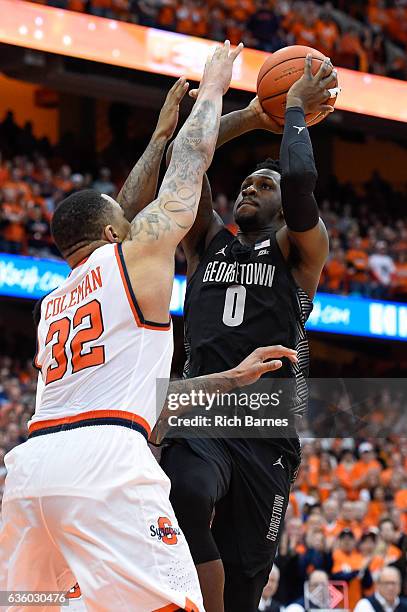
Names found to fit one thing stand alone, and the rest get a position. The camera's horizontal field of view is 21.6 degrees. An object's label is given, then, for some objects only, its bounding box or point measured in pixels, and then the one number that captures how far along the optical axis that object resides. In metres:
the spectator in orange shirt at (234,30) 18.98
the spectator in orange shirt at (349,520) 11.37
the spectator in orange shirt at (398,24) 22.17
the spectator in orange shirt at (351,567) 10.19
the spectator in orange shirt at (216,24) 18.77
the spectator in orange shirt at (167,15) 17.92
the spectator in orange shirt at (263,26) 19.20
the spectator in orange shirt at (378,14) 22.19
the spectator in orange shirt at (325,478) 12.66
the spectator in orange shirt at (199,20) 18.50
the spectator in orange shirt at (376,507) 12.25
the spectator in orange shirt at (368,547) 10.64
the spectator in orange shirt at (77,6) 16.99
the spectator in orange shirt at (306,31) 20.17
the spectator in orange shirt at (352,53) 20.08
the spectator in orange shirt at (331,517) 11.13
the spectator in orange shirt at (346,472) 13.10
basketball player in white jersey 3.58
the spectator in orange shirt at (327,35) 20.33
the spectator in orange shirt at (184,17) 18.25
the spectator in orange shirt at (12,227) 14.95
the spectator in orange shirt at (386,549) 10.55
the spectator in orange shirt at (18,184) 15.67
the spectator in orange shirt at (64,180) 16.53
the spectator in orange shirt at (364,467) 13.33
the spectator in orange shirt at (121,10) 17.42
